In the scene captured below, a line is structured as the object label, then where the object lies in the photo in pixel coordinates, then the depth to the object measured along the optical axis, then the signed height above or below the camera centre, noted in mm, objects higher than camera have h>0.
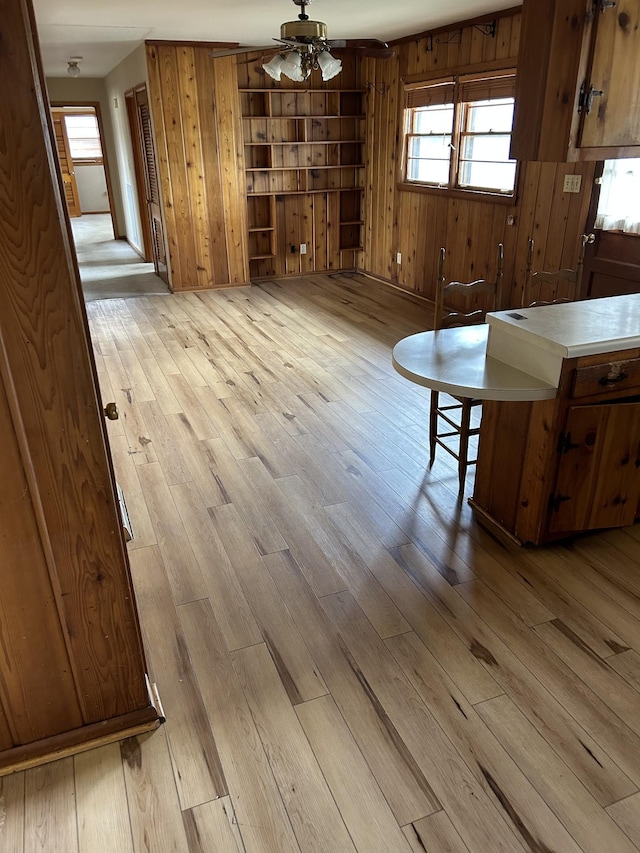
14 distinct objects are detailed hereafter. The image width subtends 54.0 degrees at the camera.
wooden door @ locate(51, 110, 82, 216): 12680 -150
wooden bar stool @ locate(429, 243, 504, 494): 2986 -1091
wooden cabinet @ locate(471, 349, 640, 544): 2289 -1088
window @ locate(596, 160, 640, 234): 3764 -278
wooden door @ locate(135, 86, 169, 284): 6551 -309
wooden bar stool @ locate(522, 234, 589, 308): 3121 -595
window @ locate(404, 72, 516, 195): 4930 +141
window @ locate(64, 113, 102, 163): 13086 +401
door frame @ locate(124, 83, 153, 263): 7281 -104
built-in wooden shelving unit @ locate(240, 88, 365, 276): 6734 -30
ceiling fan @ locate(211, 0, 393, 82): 3367 +563
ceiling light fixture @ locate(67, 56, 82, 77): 7091 +991
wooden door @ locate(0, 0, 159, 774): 1265 -756
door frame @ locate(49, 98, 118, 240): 9258 +493
